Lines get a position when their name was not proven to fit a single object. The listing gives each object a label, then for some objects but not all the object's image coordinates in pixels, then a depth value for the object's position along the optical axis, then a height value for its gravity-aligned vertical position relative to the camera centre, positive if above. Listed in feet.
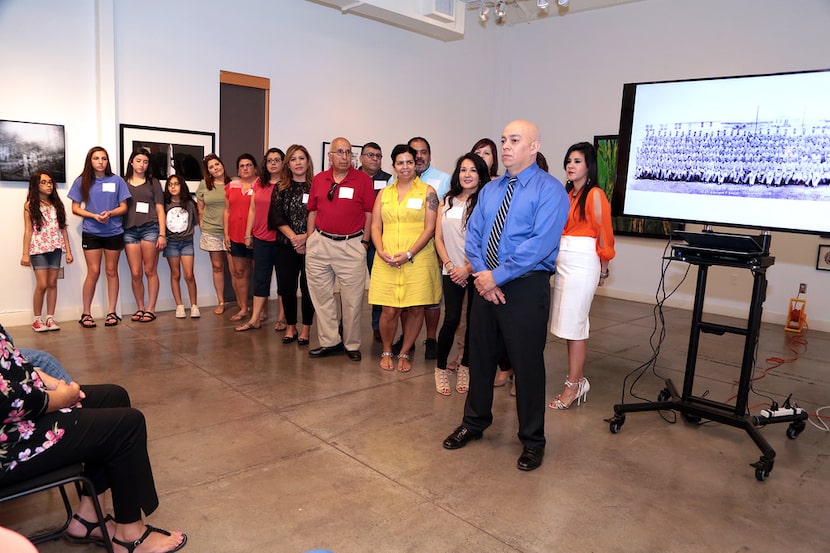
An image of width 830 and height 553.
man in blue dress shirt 9.80 -1.11
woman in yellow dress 14.62 -1.16
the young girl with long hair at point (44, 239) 17.70 -1.81
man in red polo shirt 15.58 -1.24
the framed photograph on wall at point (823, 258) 23.06 -1.50
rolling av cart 10.75 -2.53
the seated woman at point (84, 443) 6.13 -2.88
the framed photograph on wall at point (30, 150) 17.87 +0.85
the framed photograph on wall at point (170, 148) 20.13 +1.29
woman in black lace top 16.96 -0.82
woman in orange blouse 12.46 -0.92
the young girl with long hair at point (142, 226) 19.49 -1.40
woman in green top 20.74 -0.58
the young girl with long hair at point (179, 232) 20.30 -1.59
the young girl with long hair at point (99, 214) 18.44 -1.00
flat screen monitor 10.97 +1.24
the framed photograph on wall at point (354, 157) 25.34 +1.61
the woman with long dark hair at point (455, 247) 13.34 -1.11
